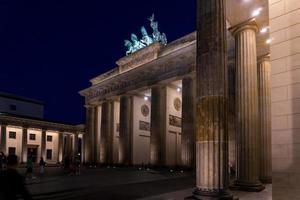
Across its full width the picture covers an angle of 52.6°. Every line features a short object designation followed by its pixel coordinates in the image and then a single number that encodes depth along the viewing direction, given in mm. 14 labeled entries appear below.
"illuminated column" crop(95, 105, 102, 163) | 53566
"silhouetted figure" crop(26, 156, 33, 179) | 25078
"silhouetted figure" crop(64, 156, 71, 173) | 33478
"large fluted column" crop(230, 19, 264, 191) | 15062
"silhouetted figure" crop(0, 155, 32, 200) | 5230
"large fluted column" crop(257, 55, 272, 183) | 17812
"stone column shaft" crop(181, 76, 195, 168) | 34188
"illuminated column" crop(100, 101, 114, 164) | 49500
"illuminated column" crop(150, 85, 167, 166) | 38969
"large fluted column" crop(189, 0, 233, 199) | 10164
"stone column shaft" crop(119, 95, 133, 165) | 45094
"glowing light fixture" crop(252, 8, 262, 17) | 15241
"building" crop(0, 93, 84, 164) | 60831
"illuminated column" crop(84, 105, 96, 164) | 53875
